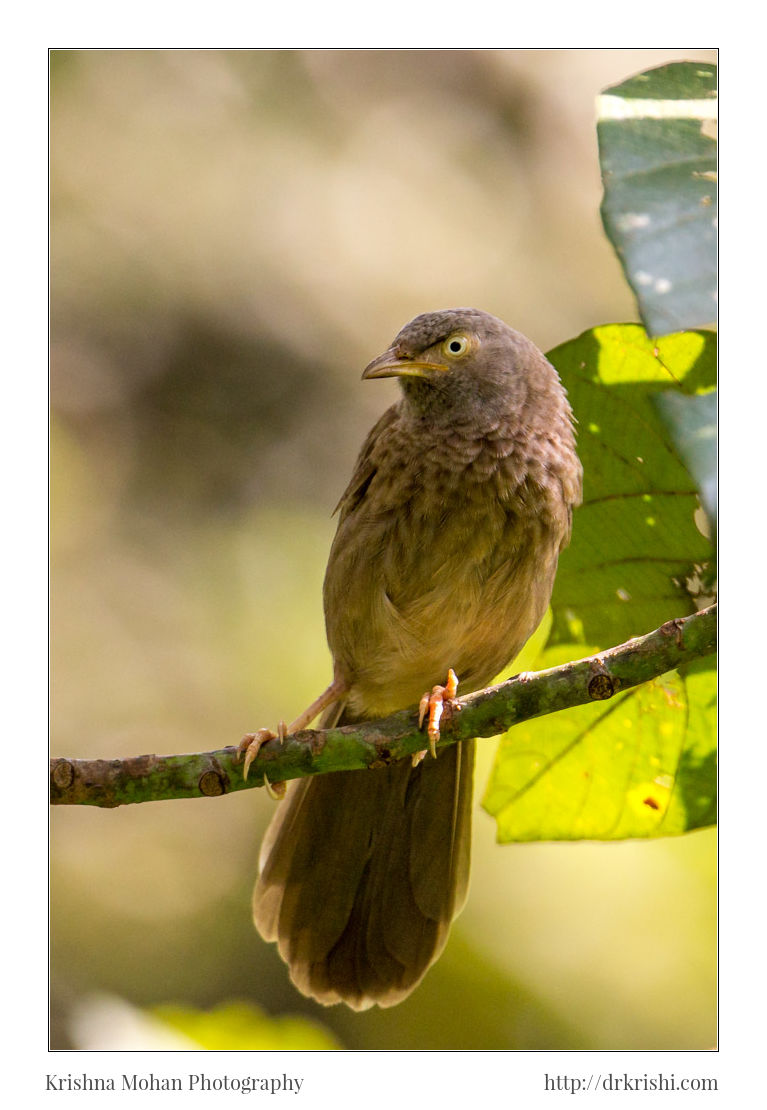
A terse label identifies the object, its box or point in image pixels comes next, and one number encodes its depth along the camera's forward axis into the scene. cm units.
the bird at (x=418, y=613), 677
